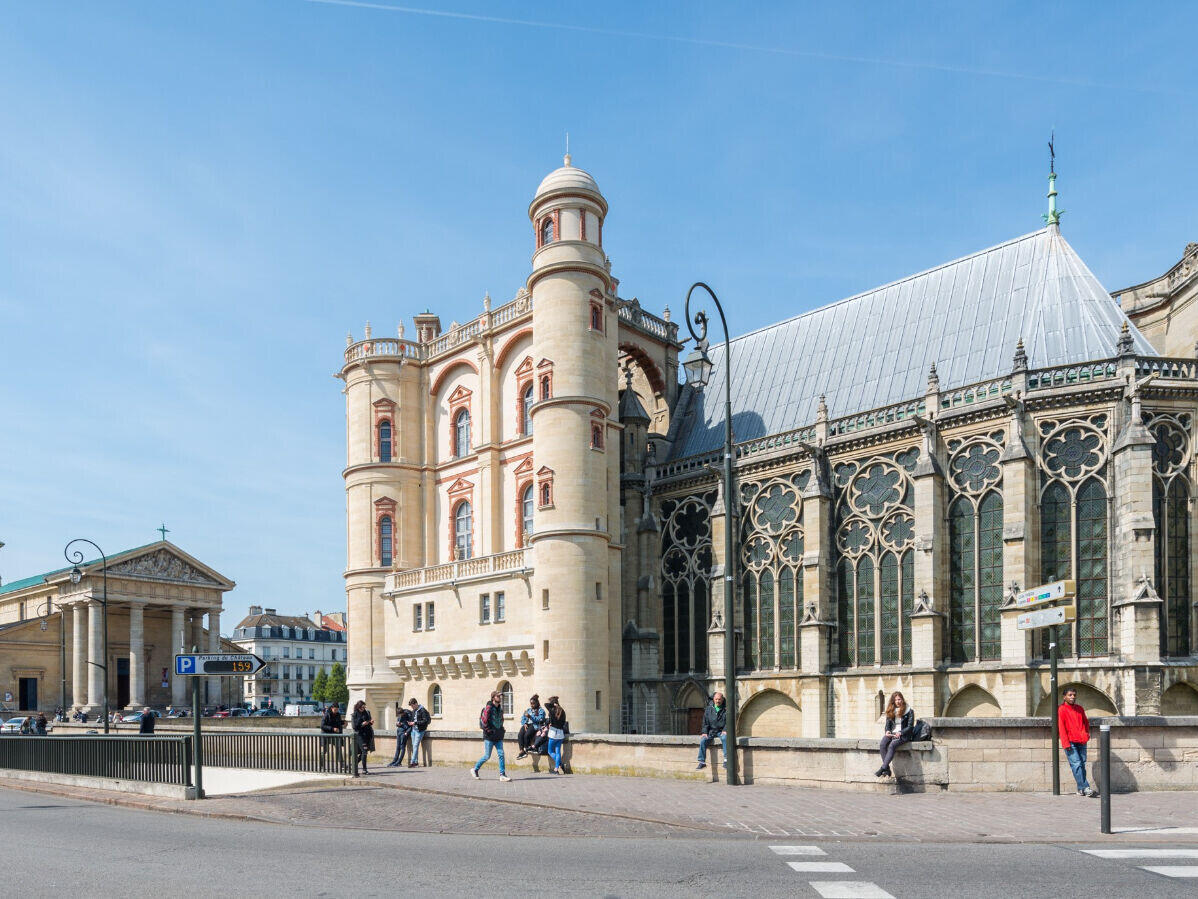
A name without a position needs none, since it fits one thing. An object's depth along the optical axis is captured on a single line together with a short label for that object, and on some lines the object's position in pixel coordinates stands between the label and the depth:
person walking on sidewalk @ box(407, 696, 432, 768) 24.44
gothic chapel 29.92
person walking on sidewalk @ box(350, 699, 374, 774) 23.94
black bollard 11.46
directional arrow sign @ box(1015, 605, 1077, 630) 15.48
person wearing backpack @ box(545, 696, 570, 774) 21.33
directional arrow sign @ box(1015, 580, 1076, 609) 15.88
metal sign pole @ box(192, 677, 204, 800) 16.75
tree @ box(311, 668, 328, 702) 126.94
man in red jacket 15.07
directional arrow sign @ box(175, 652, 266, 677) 16.80
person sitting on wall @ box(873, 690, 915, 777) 15.94
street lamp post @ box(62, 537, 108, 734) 43.22
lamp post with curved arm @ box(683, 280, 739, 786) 18.08
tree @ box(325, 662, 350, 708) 119.06
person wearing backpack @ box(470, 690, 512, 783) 20.34
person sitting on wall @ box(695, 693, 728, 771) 18.84
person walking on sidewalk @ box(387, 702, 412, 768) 24.16
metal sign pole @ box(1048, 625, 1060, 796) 15.38
